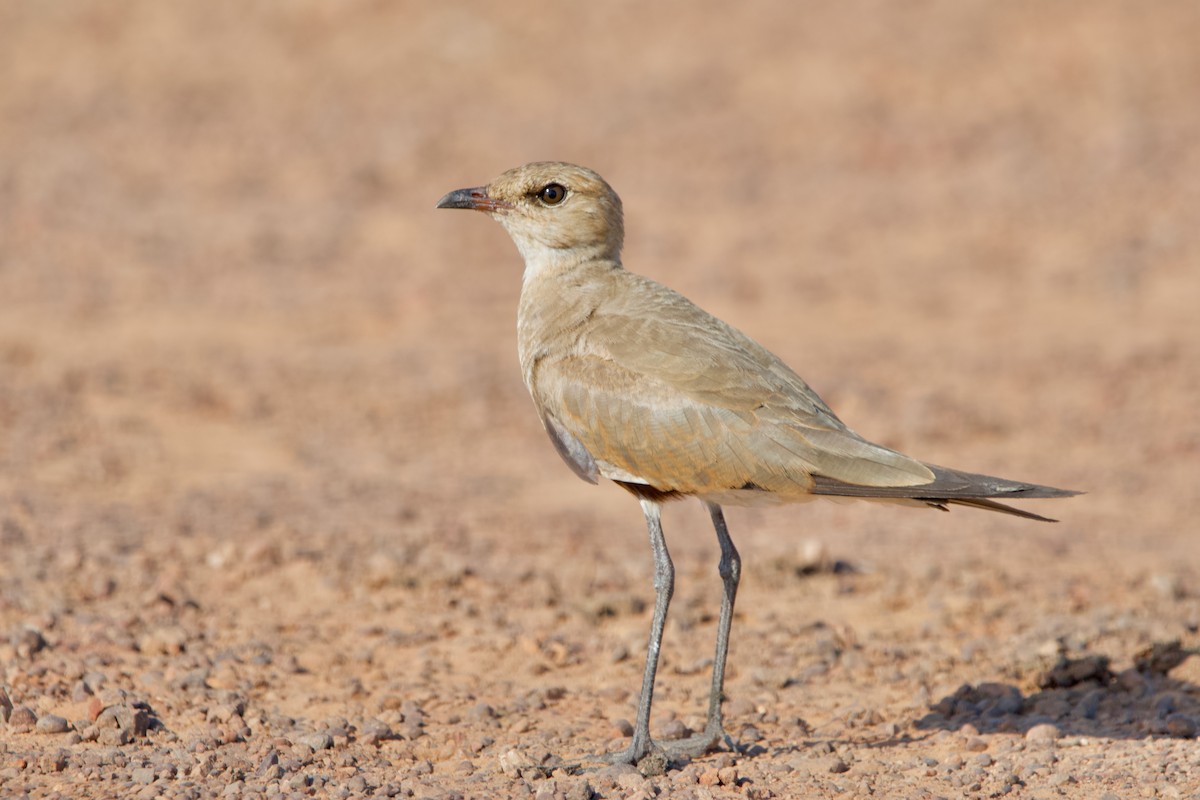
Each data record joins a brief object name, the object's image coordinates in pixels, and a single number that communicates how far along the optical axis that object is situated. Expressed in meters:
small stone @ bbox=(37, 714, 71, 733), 11.35
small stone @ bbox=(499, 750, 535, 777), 10.95
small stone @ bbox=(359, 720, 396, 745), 11.65
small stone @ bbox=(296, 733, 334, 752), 11.37
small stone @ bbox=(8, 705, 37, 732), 11.41
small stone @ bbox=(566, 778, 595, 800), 10.29
